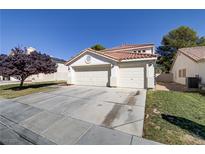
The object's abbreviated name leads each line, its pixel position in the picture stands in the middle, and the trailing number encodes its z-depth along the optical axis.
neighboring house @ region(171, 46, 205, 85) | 8.61
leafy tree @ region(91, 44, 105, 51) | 29.09
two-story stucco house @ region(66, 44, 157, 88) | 7.71
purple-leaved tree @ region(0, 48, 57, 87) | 8.40
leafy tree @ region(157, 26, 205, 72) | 21.68
